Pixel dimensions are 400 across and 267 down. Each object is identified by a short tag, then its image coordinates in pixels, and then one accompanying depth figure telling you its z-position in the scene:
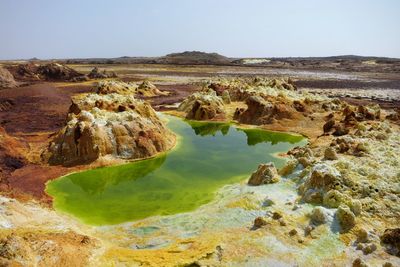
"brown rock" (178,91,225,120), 33.69
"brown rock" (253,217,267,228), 12.20
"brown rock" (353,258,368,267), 9.91
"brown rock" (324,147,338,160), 17.48
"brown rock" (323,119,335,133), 26.35
